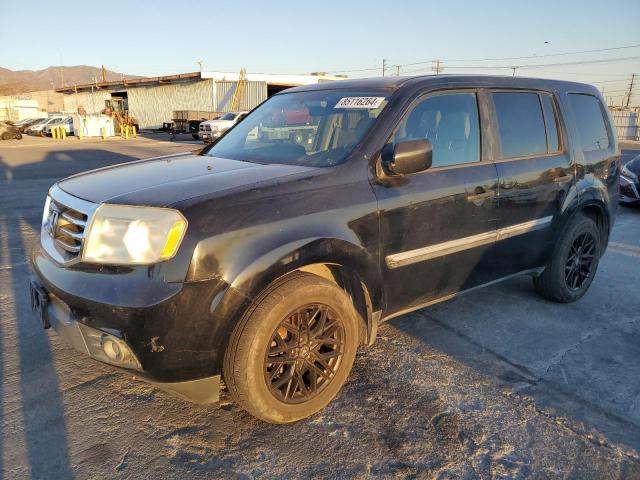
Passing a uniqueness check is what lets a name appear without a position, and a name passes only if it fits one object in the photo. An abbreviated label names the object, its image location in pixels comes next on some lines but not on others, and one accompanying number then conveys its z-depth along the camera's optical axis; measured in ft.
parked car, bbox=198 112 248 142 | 86.79
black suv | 7.12
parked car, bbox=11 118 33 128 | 131.95
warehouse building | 127.85
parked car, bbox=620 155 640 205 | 28.10
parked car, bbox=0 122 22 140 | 93.35
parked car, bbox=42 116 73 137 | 112.52
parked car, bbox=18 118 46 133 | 126.72
